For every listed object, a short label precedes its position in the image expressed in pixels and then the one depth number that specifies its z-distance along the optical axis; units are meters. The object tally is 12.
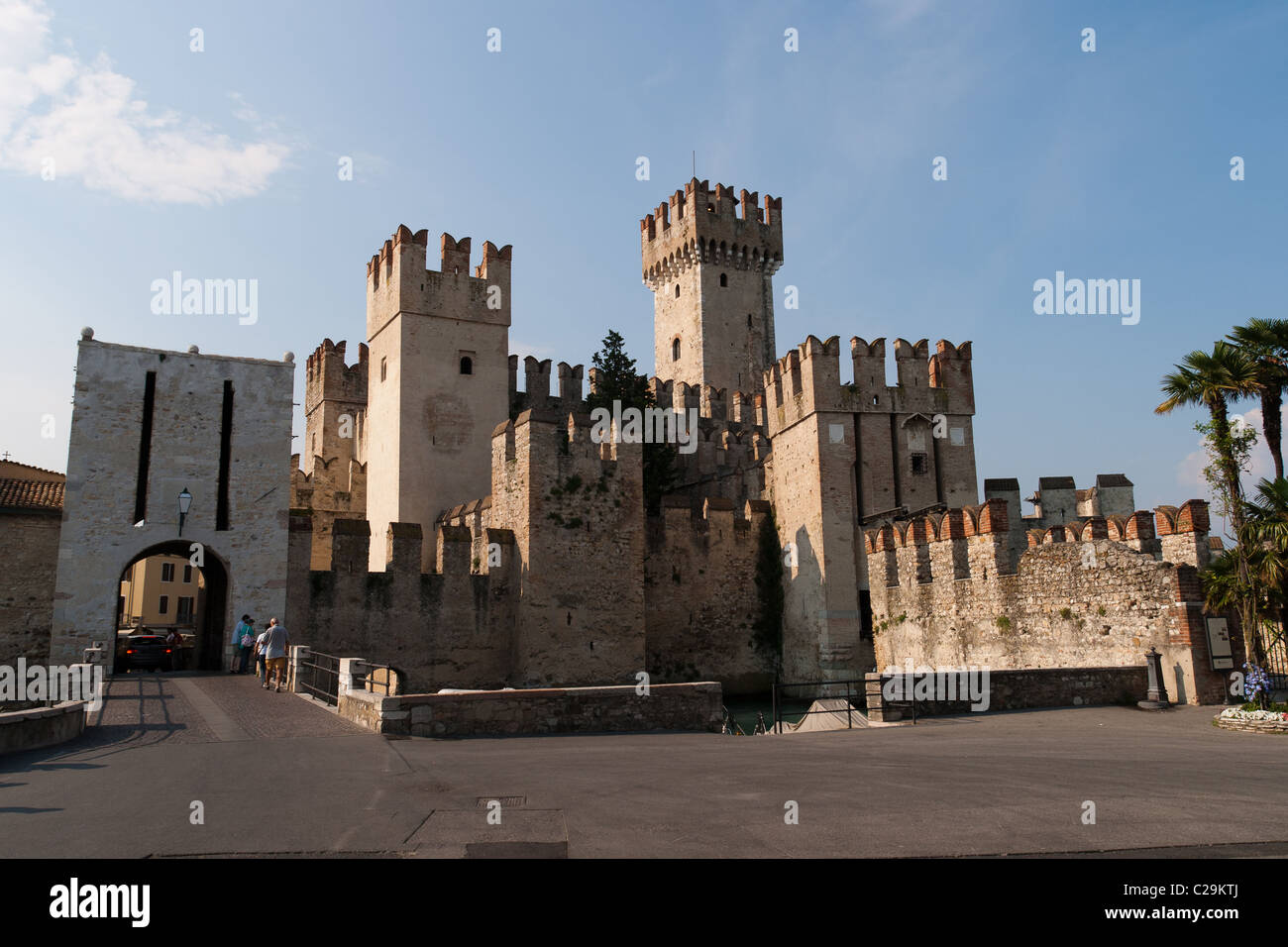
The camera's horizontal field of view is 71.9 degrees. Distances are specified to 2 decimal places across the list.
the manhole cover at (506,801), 7.97
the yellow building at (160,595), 56.19
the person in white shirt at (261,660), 18.88
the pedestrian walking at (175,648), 26.57
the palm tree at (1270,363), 19.84
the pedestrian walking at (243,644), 21.61
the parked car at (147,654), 25.56
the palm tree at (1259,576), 14.62
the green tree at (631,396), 32.66
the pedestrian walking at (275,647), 18.38
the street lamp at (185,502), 22.27
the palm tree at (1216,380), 17.05
